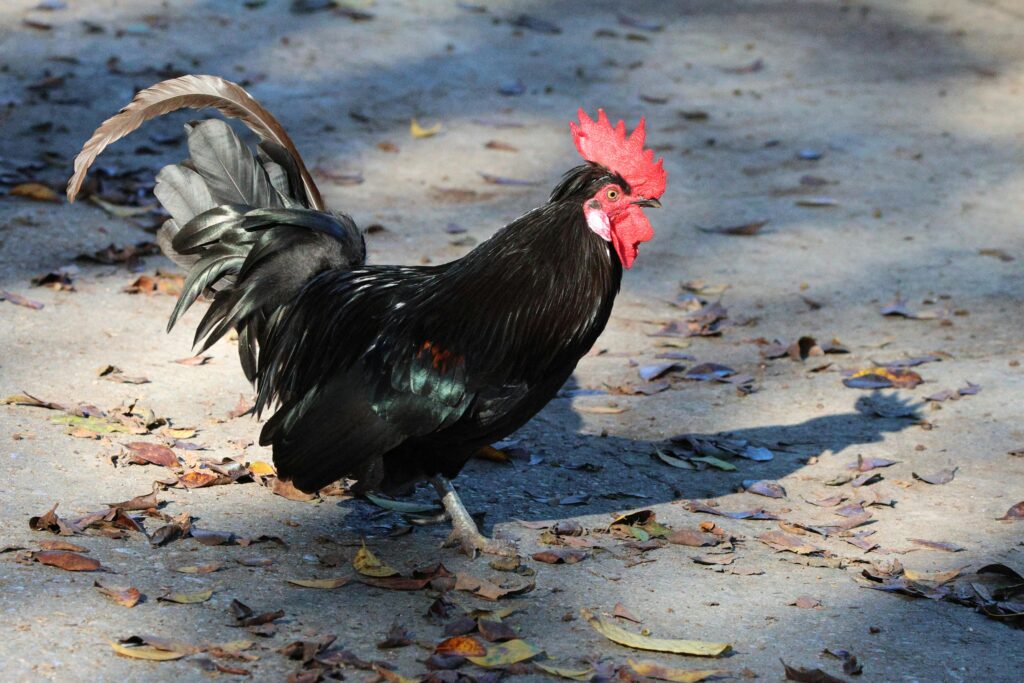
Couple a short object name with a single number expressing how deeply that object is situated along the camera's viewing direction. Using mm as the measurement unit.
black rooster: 8437
